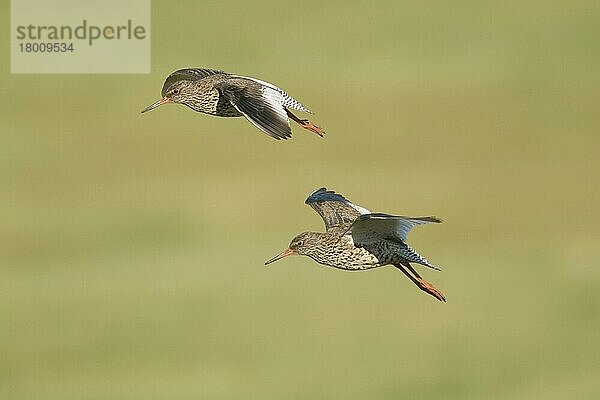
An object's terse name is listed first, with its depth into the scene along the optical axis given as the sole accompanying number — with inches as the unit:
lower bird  689.6
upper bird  629.9
